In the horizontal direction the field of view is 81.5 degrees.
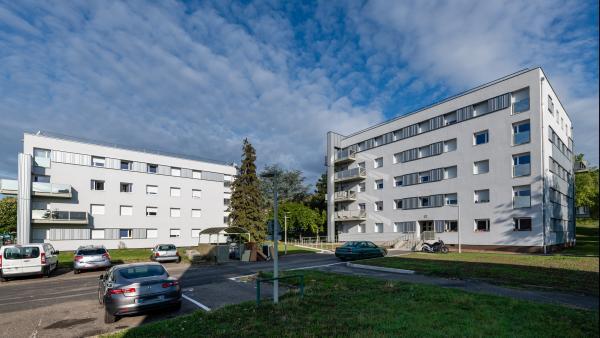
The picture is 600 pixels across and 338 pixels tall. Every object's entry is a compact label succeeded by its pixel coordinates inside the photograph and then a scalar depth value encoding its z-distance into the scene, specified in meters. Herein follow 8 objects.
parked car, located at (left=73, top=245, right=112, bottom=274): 20.70
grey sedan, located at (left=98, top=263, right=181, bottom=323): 8.95
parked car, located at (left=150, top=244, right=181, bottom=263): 26.66
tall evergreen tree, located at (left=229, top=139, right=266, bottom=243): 37.88
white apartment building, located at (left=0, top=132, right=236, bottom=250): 33.19
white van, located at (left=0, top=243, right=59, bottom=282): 17.89
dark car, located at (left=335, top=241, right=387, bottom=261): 25.55
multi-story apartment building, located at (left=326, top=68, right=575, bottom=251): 29.95
